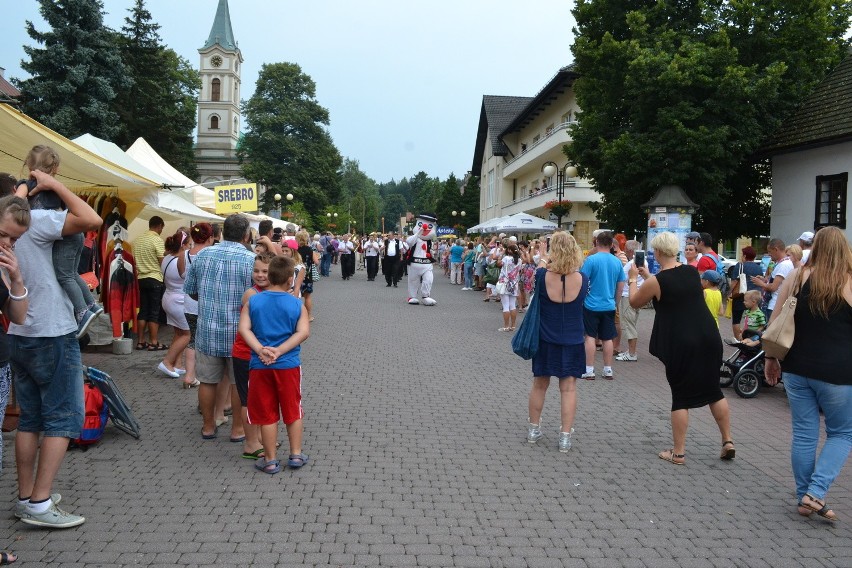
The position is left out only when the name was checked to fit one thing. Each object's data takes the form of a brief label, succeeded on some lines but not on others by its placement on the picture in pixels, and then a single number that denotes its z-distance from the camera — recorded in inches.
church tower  3462.1
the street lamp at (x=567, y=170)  935.2
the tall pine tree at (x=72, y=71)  1174.3
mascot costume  759.7
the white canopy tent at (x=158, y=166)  615.8
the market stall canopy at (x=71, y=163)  288.8
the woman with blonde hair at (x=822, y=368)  183.3
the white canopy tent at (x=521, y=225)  1013.8
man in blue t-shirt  371.6
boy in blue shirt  209.2
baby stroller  339.0
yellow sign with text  580.4
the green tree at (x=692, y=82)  903.7
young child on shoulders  171.9
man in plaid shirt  232.8
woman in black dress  226.8
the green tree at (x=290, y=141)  2450.8
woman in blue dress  246.5
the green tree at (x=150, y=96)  1585.9
